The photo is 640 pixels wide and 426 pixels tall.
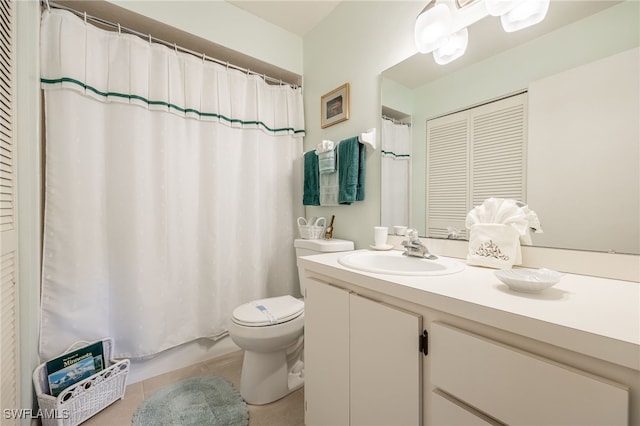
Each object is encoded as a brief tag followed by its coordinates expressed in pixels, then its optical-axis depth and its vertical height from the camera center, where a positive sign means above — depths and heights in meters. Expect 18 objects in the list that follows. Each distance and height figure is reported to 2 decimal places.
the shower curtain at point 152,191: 1.28 +0.12
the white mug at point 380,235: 1.41 -0.14
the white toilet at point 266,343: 1.26 -0.69
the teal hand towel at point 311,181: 1.88 +0.23
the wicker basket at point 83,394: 1.09 -0.87
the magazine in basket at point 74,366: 1.16 -0.77
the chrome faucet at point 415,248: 1.12 -0.17
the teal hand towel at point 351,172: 1.58 +0.25
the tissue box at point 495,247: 0.91 -0.13
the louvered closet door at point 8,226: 0.85 -0.06
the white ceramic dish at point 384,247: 1.40 -0.21
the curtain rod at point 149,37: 1.32 +1.08
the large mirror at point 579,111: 0.77 +0.34
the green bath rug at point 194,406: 1.19 -1.01
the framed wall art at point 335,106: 1.73 +0.76
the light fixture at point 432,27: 1.15 +0.87
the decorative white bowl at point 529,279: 0.61 -0.17
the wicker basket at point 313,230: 1.80 -0.14
